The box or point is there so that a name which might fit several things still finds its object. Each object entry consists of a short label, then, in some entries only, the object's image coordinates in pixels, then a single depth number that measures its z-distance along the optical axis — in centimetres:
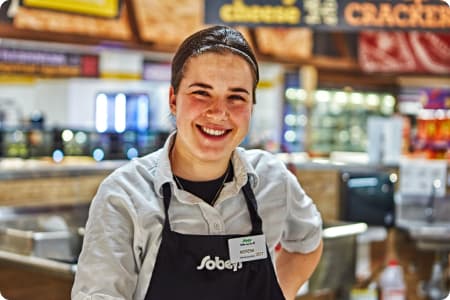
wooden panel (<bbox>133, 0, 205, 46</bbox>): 791
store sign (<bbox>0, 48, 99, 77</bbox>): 965
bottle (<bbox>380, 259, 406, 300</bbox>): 459
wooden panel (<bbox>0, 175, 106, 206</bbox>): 508
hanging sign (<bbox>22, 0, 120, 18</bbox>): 604
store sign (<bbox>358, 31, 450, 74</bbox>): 1038
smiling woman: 144
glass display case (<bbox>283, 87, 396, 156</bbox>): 1318
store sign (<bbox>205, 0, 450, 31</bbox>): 523
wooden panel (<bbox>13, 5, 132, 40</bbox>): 680
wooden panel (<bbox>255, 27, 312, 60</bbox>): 969
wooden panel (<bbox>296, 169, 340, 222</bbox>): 545
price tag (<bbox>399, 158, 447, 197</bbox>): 541
